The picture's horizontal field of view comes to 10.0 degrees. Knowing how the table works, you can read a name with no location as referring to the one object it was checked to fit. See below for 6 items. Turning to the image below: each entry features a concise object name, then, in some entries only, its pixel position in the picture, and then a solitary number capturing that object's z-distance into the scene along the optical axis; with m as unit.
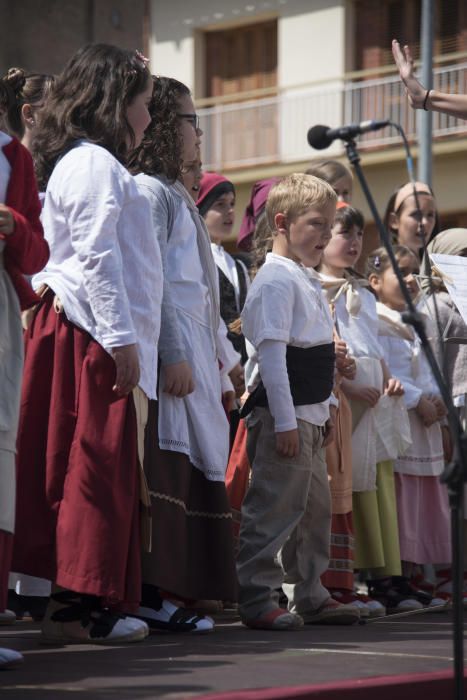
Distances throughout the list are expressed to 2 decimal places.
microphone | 7.46
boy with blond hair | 10.16
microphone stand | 6.54
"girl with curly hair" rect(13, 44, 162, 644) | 8.58
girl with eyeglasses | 9.43
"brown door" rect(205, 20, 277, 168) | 45.33
